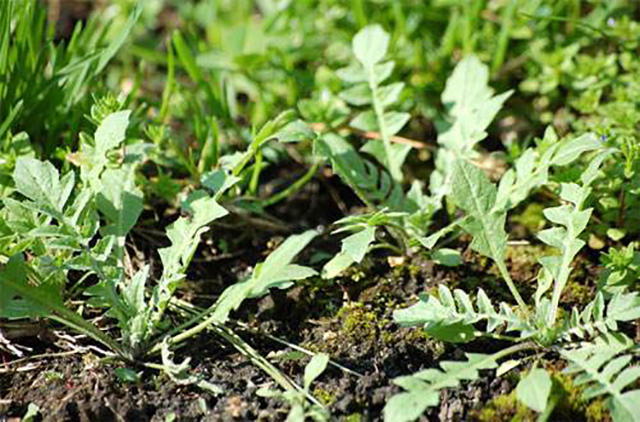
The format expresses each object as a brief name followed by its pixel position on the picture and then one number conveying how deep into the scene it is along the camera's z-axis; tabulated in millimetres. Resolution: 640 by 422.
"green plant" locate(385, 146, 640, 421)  1615
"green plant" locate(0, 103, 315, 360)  1661
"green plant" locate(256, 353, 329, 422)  1619
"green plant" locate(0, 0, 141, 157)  1764
